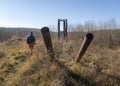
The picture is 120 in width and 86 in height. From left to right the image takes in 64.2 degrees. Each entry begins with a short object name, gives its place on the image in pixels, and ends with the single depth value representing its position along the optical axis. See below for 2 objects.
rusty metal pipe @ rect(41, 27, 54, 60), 4.15
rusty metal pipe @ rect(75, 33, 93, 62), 4.01
